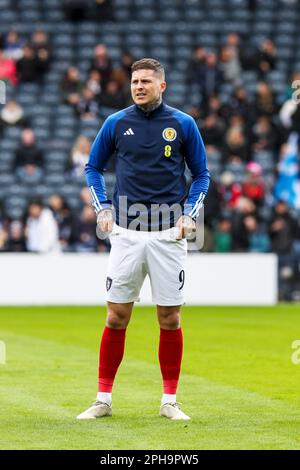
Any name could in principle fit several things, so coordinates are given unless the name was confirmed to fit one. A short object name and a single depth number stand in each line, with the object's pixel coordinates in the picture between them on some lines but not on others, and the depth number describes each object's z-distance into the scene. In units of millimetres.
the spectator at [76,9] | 27812
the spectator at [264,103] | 25469
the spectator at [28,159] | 23703
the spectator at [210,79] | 25984
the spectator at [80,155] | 23094
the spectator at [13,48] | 26109
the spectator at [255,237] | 22438
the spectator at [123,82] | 24875
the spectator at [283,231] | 22594
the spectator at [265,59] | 27078
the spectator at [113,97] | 24789
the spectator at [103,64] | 25422
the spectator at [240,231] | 22344
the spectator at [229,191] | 23297
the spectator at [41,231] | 21172
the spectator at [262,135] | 25094
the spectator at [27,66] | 26109
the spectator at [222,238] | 22094
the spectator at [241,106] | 25344
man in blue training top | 8070
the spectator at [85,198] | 22328
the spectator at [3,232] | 21281
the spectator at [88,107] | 25297
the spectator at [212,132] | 24562
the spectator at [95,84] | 25266
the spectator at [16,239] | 21297
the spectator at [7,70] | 25578
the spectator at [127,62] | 25641
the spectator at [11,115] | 24625
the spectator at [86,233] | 21656
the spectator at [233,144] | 24688
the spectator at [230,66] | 26625
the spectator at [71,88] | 25422
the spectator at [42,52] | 26156
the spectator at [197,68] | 26125
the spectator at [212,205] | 22266
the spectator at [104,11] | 27812
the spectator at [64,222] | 21812
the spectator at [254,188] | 23469
